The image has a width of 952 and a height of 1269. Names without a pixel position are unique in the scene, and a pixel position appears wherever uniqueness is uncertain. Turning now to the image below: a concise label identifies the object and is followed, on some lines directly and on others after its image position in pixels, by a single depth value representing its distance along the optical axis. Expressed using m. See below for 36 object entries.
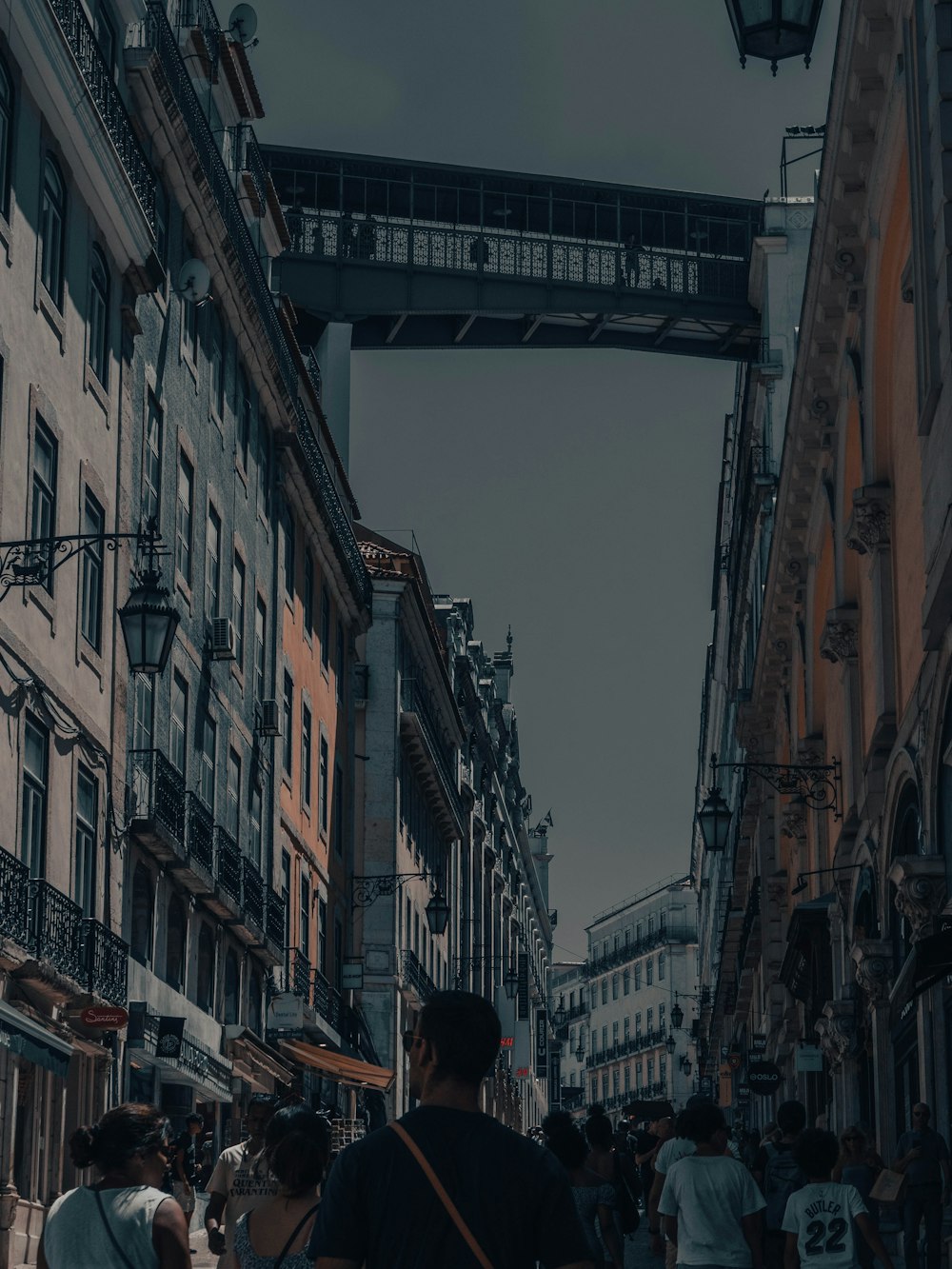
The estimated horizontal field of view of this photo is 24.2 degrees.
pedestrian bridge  54.94
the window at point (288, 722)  42.94
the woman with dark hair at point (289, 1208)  8.31
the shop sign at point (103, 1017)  25.08
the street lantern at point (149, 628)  21.98
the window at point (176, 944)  32.12
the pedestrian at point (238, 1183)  10.18
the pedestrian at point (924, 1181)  17.75
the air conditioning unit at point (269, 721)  39.75
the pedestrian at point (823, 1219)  11.18
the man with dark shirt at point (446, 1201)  5.13
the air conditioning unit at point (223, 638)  35.34
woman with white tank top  7.18
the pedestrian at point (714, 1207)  10.88
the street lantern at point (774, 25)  9.04
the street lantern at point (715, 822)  34.16
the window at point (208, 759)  34.84
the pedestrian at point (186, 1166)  20.83
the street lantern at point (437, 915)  47.81
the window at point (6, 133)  23.78
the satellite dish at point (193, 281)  33.41
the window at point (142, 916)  30.00
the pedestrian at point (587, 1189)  11.90
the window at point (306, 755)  45.56
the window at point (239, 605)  37.88
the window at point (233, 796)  36.83
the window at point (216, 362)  36.50
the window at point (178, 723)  32.59
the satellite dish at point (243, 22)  40.56
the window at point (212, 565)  35.62
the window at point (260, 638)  40.00
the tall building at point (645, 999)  142.00
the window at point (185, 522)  33.16
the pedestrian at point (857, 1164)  14.53
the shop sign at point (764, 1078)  37.81
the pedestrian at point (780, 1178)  14.85
